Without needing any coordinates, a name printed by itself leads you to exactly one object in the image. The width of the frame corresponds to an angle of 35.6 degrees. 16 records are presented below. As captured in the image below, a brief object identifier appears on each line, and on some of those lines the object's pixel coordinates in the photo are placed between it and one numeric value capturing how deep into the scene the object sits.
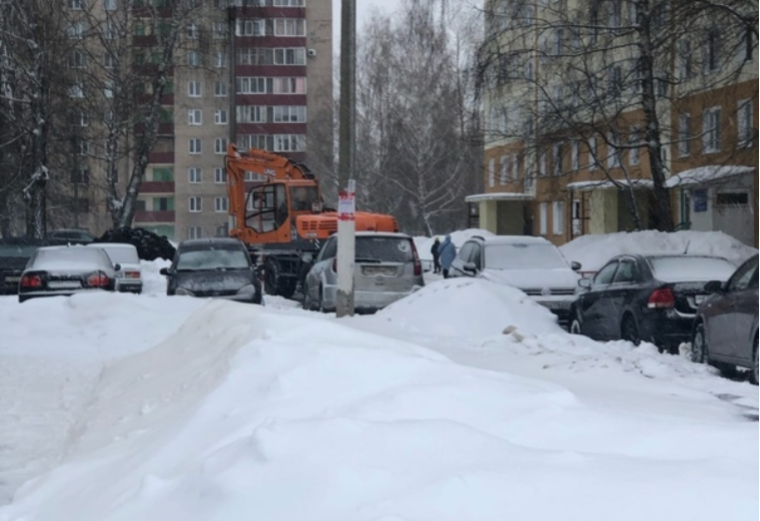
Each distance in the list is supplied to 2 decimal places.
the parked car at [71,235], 49.11
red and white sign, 16.95
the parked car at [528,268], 19.67
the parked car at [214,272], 22.12
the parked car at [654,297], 14.45
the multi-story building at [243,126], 75.31
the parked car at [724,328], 9.98
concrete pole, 16.95
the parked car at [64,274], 21.72
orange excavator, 29.49
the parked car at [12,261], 28.58
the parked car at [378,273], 21.20
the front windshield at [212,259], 22.64
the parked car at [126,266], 27.48
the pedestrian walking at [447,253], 36.12
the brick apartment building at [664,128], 21.97
